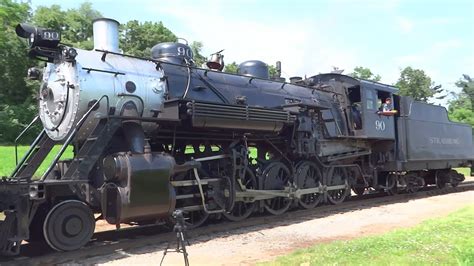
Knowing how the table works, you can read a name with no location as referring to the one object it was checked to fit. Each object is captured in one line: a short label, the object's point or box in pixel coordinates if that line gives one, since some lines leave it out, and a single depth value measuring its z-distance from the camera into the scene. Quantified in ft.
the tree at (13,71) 121.08
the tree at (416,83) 188.96
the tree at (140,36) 154.12
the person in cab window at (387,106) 44.47
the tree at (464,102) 137.90
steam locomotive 22.91
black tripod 16.31
